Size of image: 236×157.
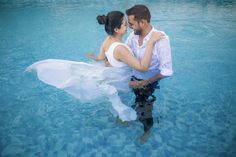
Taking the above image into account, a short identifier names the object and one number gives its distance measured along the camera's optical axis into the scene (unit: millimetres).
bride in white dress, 2783
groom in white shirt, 2562
